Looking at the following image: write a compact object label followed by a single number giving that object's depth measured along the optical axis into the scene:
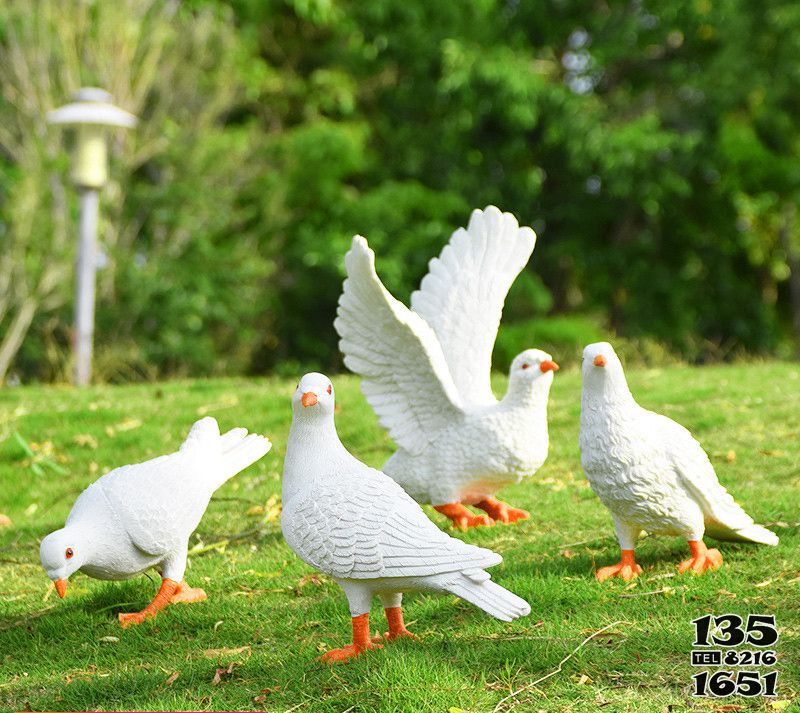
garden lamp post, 11.64
